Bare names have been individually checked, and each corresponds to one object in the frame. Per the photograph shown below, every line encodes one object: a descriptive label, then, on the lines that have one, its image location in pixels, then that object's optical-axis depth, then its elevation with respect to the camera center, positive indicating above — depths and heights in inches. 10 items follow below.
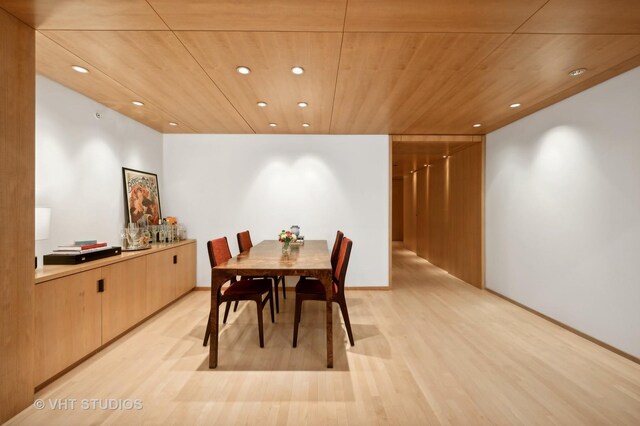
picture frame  141.9 +8.3
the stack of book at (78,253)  90.9 -13.9
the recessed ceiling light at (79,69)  92.4 +48.4
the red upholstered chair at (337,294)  100.3 -29.8
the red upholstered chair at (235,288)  100.8 -29.3
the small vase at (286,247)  121.2 -15.0
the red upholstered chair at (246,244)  140.5 -16.6
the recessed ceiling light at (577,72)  93.4 +48.4
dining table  88.2 -19.3
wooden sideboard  79.0 -31.9
